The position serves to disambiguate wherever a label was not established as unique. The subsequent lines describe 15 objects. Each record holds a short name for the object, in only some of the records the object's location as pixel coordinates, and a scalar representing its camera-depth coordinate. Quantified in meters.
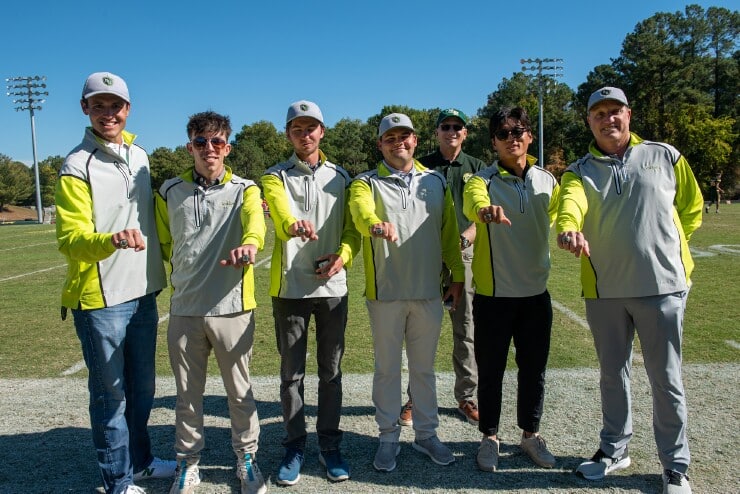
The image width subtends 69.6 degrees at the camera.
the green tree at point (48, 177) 83.07
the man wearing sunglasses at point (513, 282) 3.51
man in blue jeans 3.07
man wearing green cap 4.38
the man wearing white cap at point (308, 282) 3.43
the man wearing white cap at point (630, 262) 3.19
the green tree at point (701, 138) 39.28
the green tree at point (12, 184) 68.12
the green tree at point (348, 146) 70.71
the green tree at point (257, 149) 64.48
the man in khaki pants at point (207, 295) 3.24
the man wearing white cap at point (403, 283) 3.55
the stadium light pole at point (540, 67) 44.44
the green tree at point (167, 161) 63.15
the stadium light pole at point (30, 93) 48.38
